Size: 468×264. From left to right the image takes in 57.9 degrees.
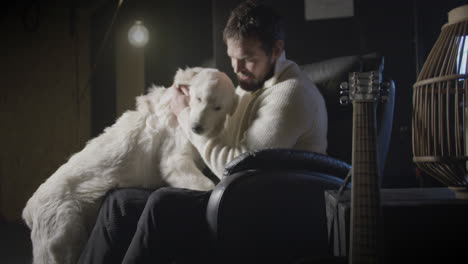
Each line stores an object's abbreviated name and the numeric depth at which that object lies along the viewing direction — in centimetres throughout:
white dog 141
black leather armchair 106
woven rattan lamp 96
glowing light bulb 295
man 115
